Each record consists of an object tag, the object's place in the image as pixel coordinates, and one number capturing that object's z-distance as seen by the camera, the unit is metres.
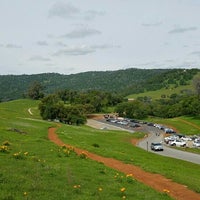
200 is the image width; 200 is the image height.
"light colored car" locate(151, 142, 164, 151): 73.38
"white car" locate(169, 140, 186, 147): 86.50
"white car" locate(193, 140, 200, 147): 87.96
